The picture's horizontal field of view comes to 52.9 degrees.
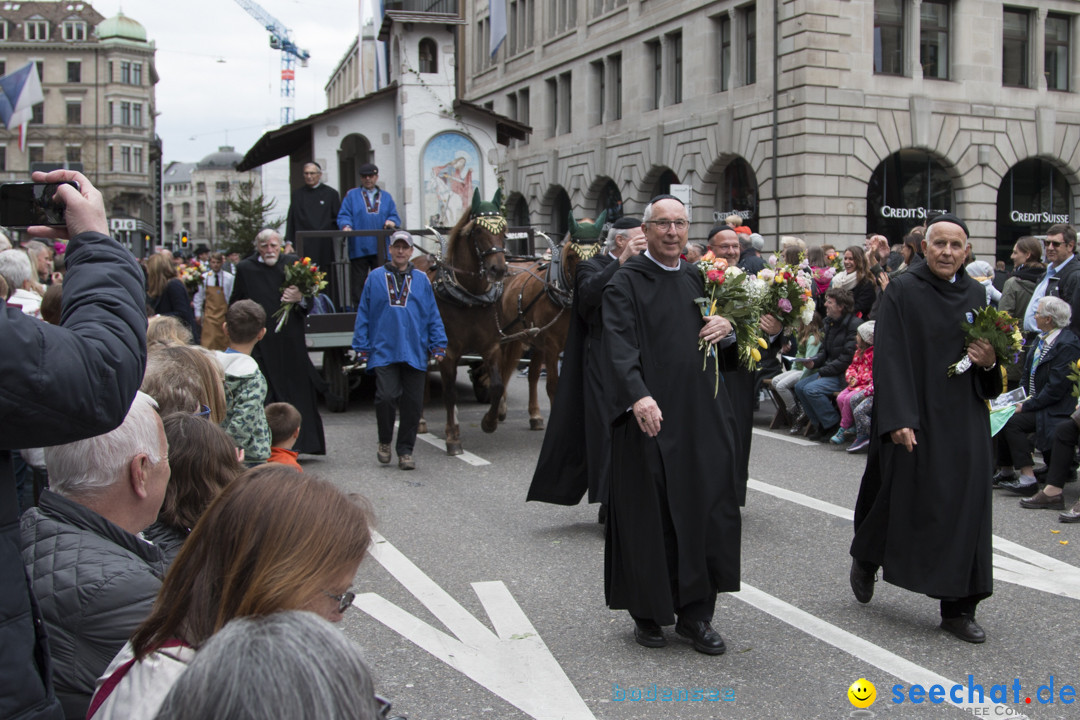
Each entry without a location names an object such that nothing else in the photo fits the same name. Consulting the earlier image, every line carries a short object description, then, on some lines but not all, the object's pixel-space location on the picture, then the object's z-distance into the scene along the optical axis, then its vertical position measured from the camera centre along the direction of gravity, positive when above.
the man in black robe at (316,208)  13.84 +1.09
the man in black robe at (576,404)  7.34 -0.77
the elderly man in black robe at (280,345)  9.96 -0.49
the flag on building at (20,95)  24.12 +4.45
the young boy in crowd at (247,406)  6.22 -0.65
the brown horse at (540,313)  11.20 -0.22
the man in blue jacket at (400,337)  9.83 -0.41
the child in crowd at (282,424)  6.87 -0.84
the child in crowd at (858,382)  10.48 -0.89
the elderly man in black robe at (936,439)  5.20 -0.72
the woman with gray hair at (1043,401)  8.53 -0.86
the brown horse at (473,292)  11.10 +0.00
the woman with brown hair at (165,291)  12.12 +0.02
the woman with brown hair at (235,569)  1.86 -0.48
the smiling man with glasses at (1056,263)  10.26 +0.27
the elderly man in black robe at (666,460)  5.01 -0.79
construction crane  148.38 +34.50
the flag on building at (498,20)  28.39 +7.19
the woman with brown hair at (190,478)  3.40 -0.58
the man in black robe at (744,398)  6.79 -0.67
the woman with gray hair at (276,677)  1.37 -0.49
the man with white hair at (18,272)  7.70 +0.16
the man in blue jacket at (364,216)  13.66 +0.98
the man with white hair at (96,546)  2.39 -0.59
